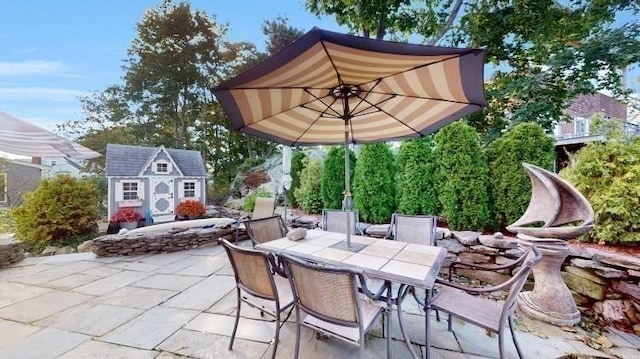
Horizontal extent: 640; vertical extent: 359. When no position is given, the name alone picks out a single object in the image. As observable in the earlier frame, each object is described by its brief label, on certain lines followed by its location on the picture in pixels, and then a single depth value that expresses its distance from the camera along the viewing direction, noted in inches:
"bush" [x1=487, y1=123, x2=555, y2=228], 153.6
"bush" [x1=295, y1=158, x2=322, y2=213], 264.5
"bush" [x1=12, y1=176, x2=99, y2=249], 244.5
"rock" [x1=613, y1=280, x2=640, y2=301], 101.7
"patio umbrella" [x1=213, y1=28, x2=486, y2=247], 66.0
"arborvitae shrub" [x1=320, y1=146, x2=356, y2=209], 233.1
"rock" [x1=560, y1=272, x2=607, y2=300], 111.7
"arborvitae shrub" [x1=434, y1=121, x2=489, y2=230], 163.9
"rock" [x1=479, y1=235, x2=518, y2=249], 134.5
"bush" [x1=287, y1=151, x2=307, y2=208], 316.7
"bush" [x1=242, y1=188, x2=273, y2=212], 335.1
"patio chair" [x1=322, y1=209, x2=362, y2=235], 147.1
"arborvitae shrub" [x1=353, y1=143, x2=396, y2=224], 202.7
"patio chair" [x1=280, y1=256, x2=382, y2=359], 63.6
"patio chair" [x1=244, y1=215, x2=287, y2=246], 123.6
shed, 326.0
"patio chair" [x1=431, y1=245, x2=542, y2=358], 69.9
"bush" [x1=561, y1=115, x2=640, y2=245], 116.3
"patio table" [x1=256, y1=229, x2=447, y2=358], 74.9
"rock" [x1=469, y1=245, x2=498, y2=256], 140.3
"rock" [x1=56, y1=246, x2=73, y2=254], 234.1
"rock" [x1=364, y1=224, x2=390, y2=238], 167.0
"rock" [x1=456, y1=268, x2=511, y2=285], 141.8
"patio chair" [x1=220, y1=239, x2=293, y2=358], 76.5
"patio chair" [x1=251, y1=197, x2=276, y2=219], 251.1
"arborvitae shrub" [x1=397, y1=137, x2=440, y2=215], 181.2
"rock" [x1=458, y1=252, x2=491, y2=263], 144.1
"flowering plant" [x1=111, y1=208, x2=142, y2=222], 309.4
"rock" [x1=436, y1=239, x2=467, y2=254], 150.4
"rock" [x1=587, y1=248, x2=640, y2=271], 101.5
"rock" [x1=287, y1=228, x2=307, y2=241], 115.5
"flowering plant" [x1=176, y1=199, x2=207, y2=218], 346.6
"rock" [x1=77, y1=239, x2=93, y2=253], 220.2
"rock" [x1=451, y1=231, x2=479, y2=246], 146.2
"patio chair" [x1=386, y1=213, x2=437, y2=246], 127.9
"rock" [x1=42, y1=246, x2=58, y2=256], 230.3
